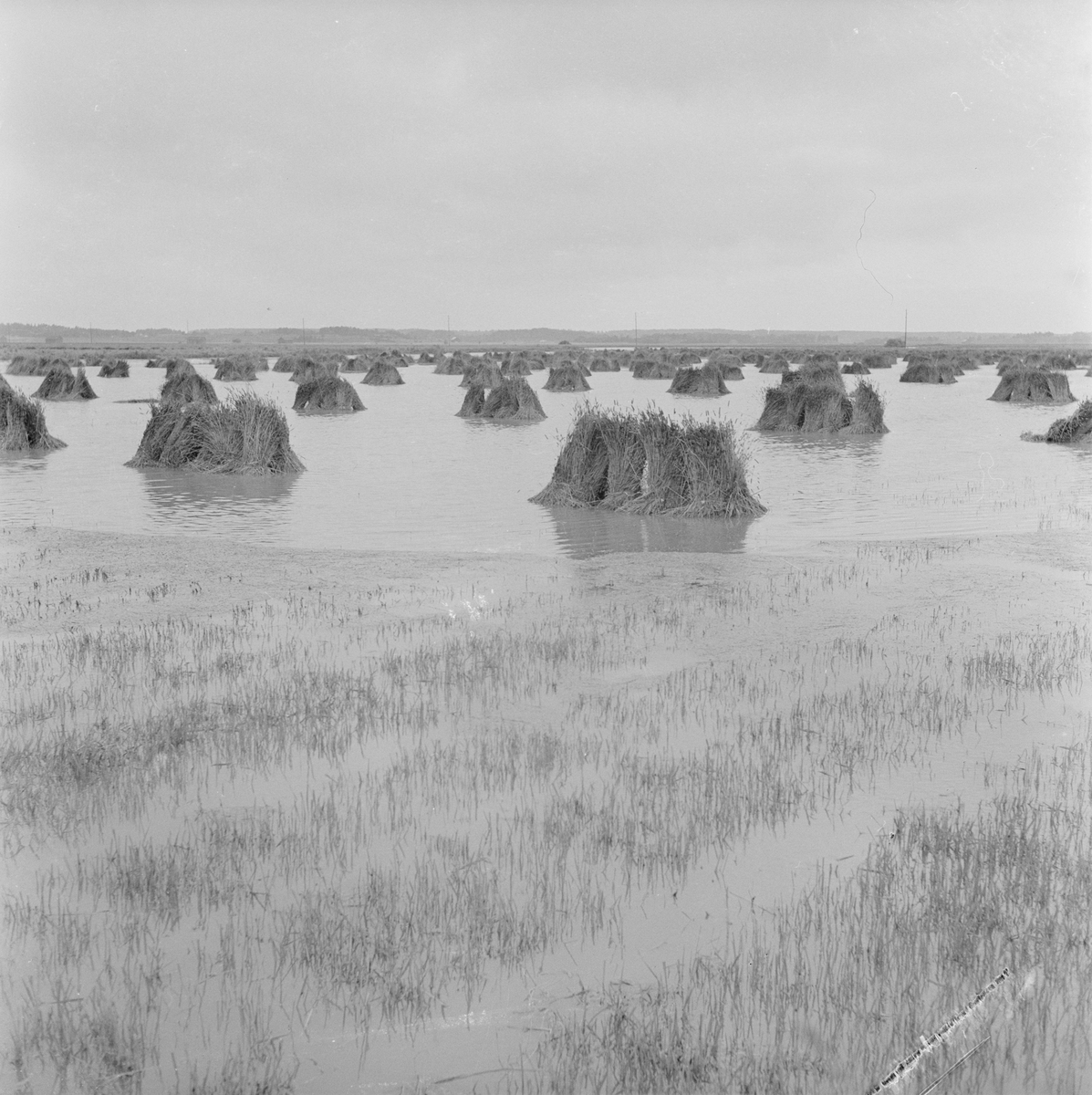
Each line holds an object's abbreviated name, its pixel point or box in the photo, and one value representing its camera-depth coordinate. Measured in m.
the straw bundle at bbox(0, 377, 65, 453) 23.52
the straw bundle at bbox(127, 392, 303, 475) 20.75
